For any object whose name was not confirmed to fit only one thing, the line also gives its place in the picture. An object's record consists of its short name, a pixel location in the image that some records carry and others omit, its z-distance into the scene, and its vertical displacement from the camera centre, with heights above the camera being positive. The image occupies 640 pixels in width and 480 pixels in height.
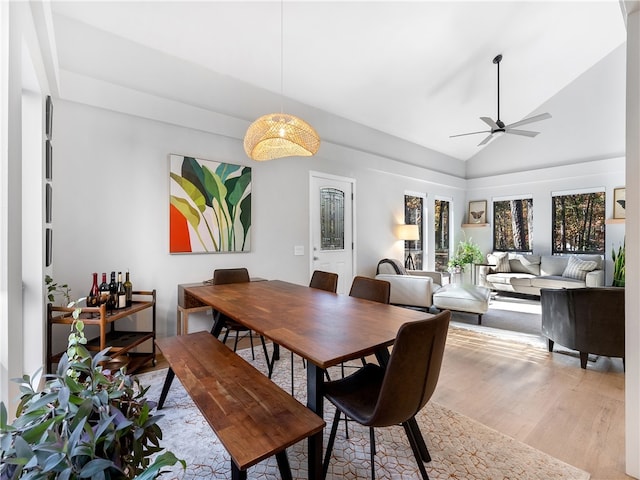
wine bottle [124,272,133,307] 2.65 -0.46
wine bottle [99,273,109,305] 2.42 -0.42
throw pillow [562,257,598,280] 5.28 -0.50
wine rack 2.18 -0.84
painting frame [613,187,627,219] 5.41 +0.67
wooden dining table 1.22 -0.44
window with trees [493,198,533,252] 6.68 +0.34
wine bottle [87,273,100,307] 2.42 -0.46
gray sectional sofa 5.28 -0.62
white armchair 4.21 -0.72
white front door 4.41 +0.21
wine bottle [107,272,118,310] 2.48 -0.45
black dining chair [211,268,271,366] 2.65 -0.38
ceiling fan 3.98 +1.54
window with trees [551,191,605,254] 5.77 +0.35
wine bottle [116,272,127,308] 2.52 -0.49
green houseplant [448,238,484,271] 5.45 -0.32
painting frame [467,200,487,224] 7.27 +0.67
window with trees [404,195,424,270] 6.05 +0.33
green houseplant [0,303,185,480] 0.56 -0.40
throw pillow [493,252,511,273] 6.34 -0.51
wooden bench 1.06 -0.71
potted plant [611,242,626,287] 4.14 -0.46
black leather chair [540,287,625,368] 2.54 -0.71
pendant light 2.16 +0.78
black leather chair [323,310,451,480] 1.16 -0.59
